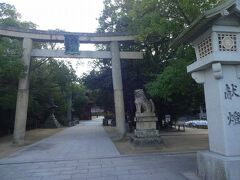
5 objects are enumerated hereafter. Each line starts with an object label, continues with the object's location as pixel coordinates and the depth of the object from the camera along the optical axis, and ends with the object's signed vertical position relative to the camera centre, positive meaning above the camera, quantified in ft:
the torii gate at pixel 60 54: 36.28 +13.32
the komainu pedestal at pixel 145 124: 29.70 -1.60
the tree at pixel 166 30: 24.41 +13.19
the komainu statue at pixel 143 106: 31.26 +1.49
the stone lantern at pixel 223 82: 12.64 +2.36
